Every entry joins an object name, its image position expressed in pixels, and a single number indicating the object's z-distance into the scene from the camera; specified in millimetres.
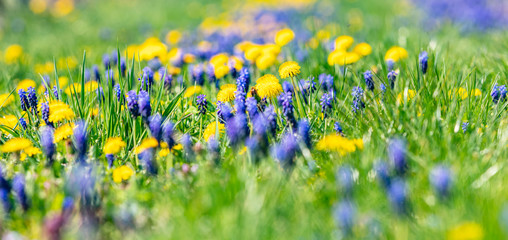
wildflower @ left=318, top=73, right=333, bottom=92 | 3279
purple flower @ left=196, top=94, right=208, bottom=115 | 2988
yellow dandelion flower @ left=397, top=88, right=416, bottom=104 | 2861
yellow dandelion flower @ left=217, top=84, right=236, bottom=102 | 3086
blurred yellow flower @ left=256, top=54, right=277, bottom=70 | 3737
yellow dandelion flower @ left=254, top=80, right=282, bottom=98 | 2996
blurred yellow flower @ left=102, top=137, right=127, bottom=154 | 2699
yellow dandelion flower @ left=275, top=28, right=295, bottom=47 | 4172
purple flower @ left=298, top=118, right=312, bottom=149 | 2593
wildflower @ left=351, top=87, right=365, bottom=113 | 2922
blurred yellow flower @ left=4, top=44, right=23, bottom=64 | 5488
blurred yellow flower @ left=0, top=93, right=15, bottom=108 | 3272
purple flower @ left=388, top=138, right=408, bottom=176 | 2127
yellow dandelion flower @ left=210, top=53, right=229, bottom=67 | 3855
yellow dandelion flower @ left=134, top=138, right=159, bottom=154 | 2557
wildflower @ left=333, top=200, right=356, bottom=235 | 1825
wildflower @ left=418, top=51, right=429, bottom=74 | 3188
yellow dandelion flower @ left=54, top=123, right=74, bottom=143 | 2729
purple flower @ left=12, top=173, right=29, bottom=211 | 2241
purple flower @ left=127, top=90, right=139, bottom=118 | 2768
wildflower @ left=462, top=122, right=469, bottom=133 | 2713
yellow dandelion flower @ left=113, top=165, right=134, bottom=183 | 2535
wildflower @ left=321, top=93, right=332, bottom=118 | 2921
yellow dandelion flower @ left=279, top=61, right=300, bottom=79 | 3127
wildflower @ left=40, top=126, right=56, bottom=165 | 2582
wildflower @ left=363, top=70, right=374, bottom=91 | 3134
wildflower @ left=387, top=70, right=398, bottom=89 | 3227
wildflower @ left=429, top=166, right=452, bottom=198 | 1885
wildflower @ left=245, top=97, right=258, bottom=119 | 2658
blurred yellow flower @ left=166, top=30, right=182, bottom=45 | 6452
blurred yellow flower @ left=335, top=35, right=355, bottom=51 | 3969
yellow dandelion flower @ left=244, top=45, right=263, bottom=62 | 3900
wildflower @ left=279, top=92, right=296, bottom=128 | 2676
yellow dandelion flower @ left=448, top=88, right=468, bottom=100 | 2989
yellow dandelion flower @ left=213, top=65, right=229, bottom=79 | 3721
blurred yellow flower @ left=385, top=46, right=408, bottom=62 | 3691
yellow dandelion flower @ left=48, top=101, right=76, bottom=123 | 2824
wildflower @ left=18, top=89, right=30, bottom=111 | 3073
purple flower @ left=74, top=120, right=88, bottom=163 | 2568
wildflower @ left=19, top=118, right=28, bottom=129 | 3092
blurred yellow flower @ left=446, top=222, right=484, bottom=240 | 1662
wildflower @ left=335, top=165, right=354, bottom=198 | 2031
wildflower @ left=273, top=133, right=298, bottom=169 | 2354
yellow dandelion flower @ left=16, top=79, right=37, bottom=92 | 3768
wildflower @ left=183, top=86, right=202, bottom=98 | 3537
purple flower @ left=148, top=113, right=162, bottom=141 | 2686
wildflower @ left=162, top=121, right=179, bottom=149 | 2704
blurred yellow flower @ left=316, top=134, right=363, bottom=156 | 2465
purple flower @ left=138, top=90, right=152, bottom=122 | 2730
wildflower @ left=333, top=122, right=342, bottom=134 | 2789
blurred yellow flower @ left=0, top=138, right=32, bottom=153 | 2648
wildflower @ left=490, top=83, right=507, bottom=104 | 2918
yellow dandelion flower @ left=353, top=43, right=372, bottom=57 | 3874
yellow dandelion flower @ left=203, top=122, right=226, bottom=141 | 2834
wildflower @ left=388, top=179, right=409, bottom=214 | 1918
